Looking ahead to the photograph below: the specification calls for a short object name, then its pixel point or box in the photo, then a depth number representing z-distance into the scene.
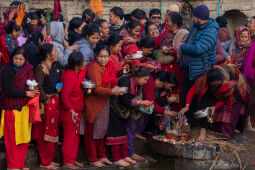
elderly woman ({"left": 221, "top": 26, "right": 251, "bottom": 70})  6.66
